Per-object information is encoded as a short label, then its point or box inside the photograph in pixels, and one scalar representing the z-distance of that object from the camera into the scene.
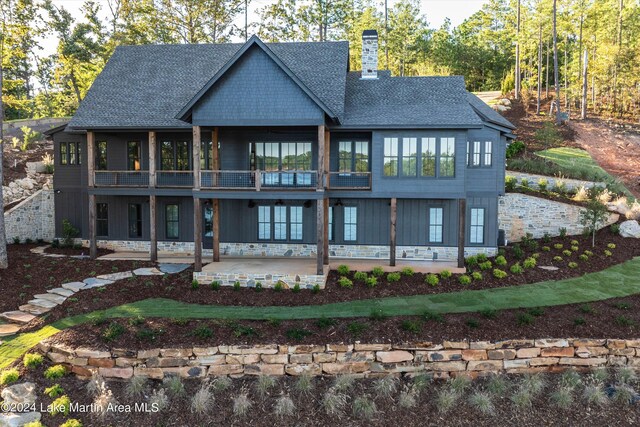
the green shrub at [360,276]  14.56
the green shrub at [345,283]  13.98
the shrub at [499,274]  14.70
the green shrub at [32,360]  9.71
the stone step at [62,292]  13.13
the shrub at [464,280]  14.34
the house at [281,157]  14.94
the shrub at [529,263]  15.53
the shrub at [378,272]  15.05
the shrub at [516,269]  15.08
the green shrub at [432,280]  14.15
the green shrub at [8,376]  9.23
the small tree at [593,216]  16.98
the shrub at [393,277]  14.47
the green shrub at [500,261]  16.02
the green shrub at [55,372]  9.57
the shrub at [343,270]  15.11
